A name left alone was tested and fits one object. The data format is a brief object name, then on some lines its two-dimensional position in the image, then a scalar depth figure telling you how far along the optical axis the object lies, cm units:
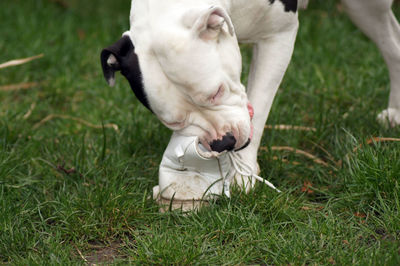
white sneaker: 531
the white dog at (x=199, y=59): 450
